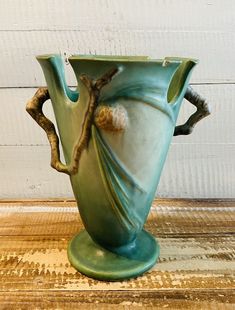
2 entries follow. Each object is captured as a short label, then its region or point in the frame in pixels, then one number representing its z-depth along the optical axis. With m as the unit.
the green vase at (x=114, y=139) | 0.50
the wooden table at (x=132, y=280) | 0.54
